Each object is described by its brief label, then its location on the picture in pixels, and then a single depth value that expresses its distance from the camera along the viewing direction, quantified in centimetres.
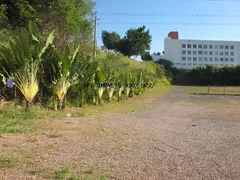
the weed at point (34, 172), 433
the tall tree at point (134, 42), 7294
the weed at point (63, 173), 419
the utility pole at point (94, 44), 2582
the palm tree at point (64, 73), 1131
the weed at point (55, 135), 691
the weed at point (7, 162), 457
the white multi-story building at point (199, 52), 10144
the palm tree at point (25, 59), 983
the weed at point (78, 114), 1109
